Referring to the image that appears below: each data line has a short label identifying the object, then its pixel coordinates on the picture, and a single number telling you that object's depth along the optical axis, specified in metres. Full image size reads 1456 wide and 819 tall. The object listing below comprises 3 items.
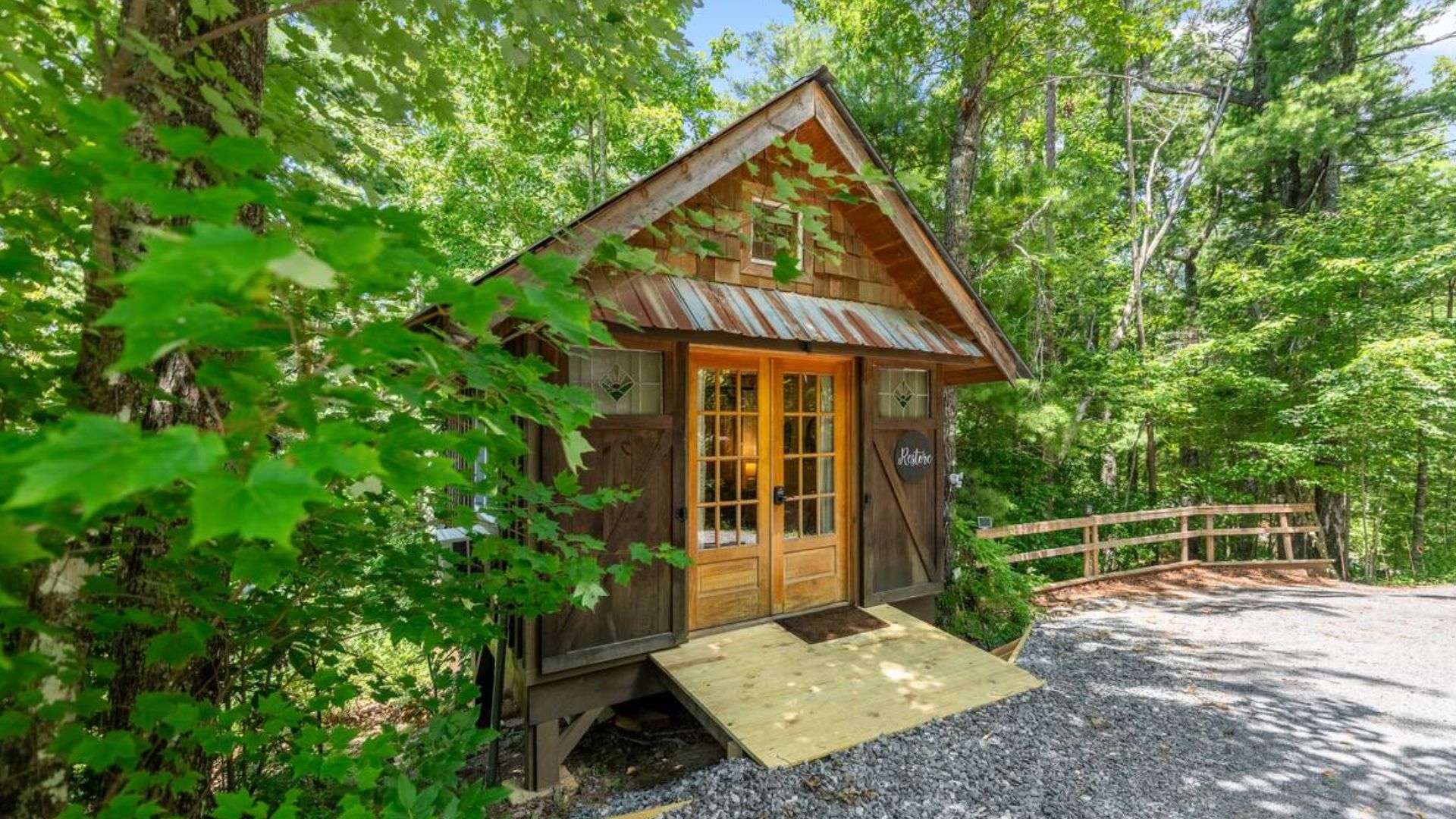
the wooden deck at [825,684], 3.14
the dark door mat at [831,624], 4.31
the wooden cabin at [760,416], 3.65
